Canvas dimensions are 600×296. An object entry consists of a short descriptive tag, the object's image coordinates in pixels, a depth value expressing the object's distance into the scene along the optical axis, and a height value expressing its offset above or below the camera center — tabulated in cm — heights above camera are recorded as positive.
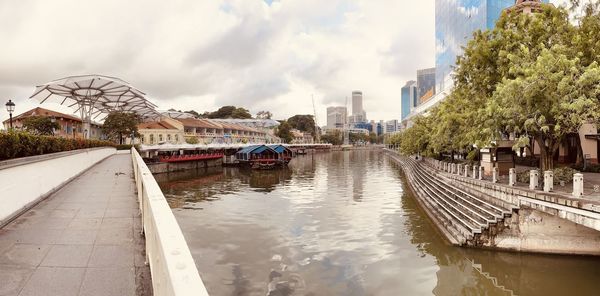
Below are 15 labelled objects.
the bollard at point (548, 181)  1523 -152
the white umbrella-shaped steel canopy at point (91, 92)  4872 +764
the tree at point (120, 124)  6062 +342
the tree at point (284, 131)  13450 +456
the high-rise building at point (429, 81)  18680 +3030
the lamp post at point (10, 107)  1908 +194
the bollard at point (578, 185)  1344 -148
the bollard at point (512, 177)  1777 -157
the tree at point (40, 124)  4694 +269
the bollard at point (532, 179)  1602 -151
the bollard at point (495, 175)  1967 -164
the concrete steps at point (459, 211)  1579 -331
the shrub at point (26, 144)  1061 +7
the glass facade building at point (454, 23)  5925 +2043
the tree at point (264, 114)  18262 +1418
